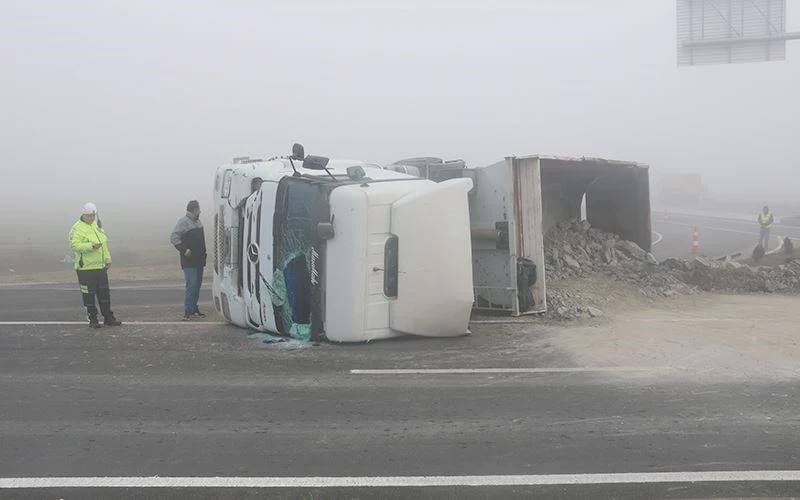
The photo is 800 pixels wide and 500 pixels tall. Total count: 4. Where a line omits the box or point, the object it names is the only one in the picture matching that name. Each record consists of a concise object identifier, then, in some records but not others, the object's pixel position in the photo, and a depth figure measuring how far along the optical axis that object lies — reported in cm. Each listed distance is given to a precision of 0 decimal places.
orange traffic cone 1994
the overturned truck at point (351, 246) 711
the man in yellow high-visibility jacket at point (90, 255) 820
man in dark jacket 915
